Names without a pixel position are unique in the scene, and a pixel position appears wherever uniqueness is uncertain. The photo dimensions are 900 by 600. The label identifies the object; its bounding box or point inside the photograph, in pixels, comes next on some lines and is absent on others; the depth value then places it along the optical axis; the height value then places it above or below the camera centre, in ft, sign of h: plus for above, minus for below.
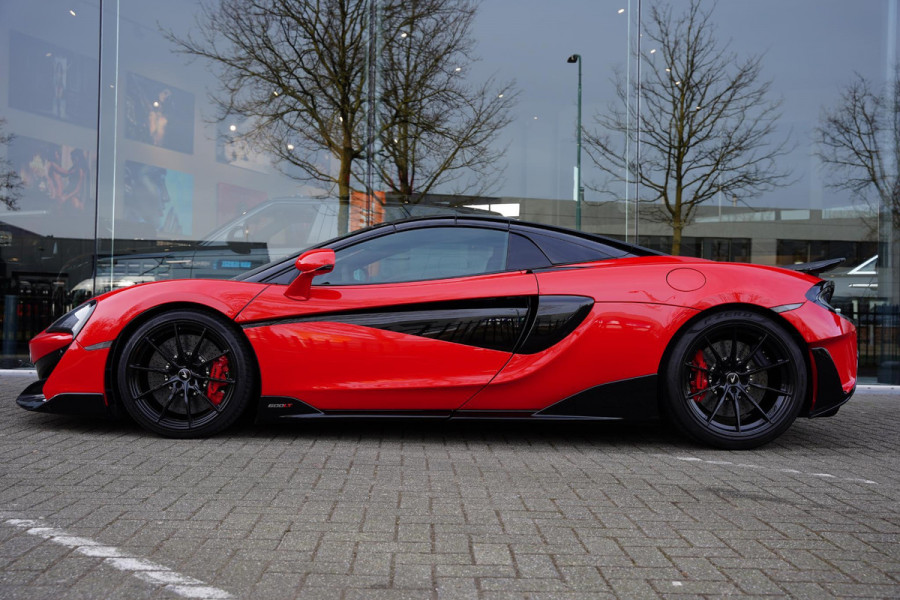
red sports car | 12.69 -0.79
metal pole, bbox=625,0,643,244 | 26.55 +4.68
